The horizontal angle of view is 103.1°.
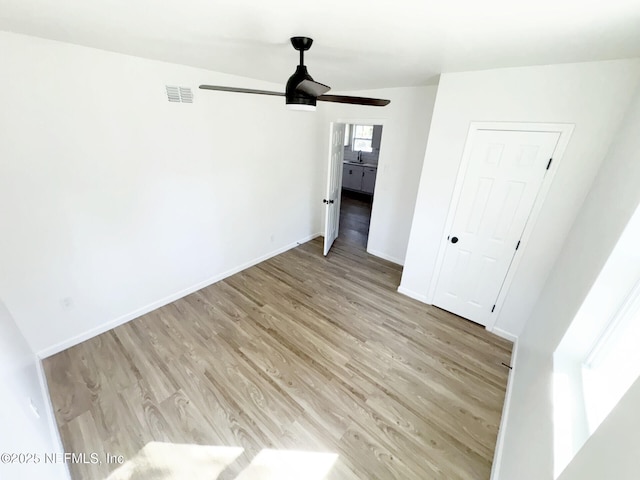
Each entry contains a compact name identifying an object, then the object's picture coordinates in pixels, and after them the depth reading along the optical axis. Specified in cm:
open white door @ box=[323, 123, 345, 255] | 370
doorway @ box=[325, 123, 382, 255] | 562
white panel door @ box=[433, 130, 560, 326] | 222
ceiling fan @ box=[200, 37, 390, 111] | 162
